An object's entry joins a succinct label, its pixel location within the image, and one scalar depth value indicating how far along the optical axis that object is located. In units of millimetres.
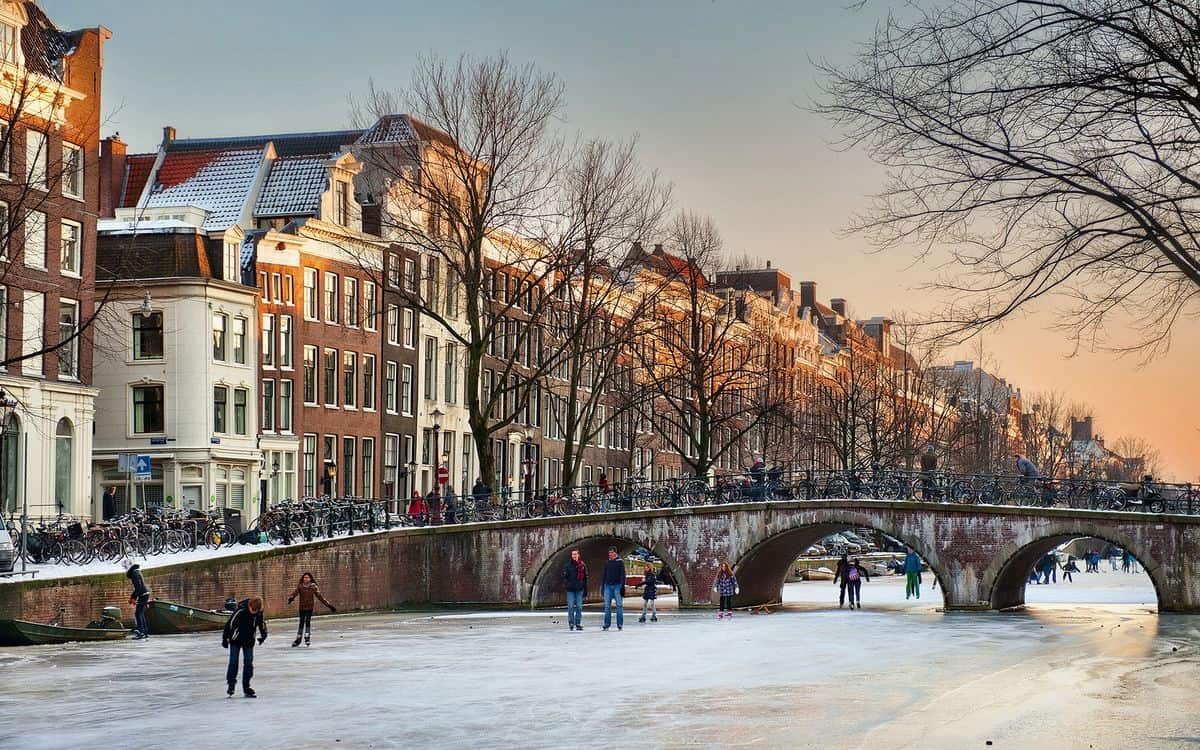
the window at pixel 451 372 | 70688
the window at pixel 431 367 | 68812
